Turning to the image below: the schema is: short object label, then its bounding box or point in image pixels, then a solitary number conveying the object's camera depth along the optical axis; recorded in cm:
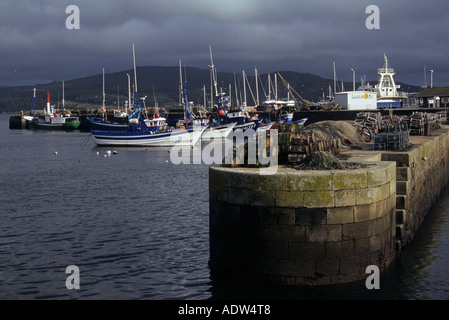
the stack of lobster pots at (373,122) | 3017
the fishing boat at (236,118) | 8100
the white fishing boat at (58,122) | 12588
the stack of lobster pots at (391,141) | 1997
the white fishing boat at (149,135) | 6950
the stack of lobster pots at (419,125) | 3012
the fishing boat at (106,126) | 7781
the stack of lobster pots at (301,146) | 1566
